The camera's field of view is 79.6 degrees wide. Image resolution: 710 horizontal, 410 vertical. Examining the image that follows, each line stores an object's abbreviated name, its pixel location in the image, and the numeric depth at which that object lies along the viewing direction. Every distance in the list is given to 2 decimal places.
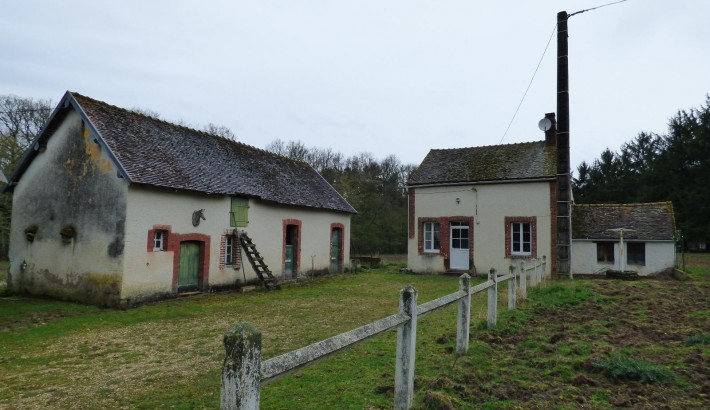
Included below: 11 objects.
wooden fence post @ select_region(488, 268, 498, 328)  7.26
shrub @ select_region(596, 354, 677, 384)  4.65
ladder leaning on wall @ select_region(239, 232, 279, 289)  14.55
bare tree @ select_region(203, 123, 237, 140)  37.50
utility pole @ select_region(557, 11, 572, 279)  14.22
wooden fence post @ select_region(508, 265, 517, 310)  8.77
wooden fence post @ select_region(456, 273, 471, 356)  5.75
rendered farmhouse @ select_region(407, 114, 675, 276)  17.91
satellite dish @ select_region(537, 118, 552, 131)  19.44
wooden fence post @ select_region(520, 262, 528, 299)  10.07
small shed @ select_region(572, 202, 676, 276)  17.73
